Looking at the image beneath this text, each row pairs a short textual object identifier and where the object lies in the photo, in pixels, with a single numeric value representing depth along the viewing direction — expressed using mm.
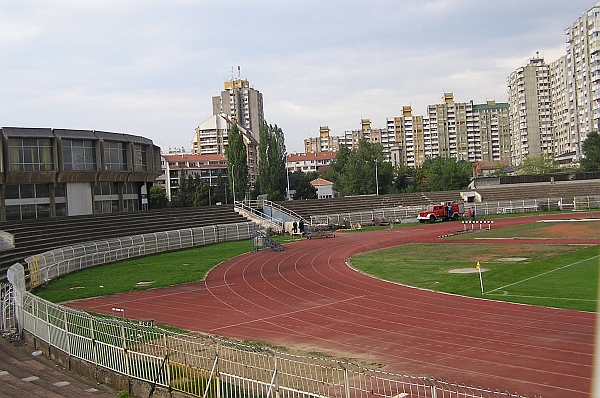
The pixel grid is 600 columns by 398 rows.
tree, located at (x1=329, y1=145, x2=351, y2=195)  99438
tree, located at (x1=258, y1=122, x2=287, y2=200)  78688
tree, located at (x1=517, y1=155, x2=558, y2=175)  97562
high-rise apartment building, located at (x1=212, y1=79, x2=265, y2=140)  193000
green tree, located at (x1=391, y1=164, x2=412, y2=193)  93875
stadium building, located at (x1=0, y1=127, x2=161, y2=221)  40500
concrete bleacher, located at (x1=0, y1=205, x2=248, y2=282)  33688
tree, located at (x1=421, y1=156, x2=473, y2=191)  85812
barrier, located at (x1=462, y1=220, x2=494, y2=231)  46356
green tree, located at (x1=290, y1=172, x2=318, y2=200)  92875
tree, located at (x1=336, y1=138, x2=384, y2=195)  86312
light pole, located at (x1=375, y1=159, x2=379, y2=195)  84000
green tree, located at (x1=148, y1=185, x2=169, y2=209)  81119
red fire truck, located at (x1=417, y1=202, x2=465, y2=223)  56531
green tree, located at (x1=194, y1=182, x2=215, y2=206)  83062
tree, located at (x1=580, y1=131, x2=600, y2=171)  97250
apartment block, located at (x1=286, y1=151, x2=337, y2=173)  159375
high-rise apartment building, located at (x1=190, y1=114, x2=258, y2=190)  150125
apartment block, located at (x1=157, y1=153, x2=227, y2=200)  123250
